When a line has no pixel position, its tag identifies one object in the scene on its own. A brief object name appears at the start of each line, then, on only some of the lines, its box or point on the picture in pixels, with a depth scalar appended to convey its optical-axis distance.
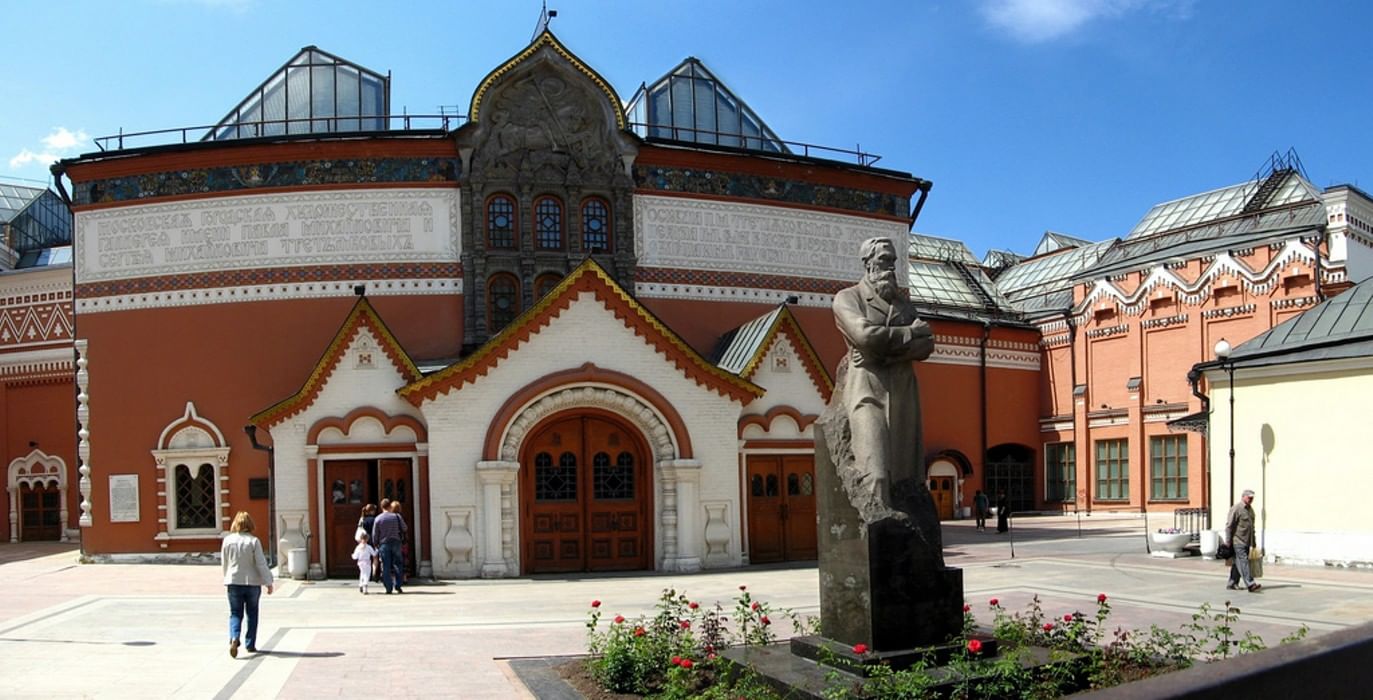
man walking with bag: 16.39
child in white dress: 18.44
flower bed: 8.04
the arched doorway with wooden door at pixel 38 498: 32.53
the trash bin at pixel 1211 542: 21.45
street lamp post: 20.78
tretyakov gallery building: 20.92
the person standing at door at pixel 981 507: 31.90
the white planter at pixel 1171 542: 22.11
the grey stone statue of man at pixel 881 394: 9.00
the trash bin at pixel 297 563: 20.58
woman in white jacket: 11.60
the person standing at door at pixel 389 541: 18.14
